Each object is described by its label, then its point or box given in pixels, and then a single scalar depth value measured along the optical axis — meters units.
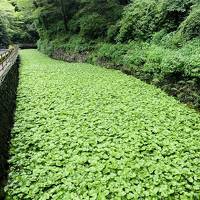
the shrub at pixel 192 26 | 13.38
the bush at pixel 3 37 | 48.67
